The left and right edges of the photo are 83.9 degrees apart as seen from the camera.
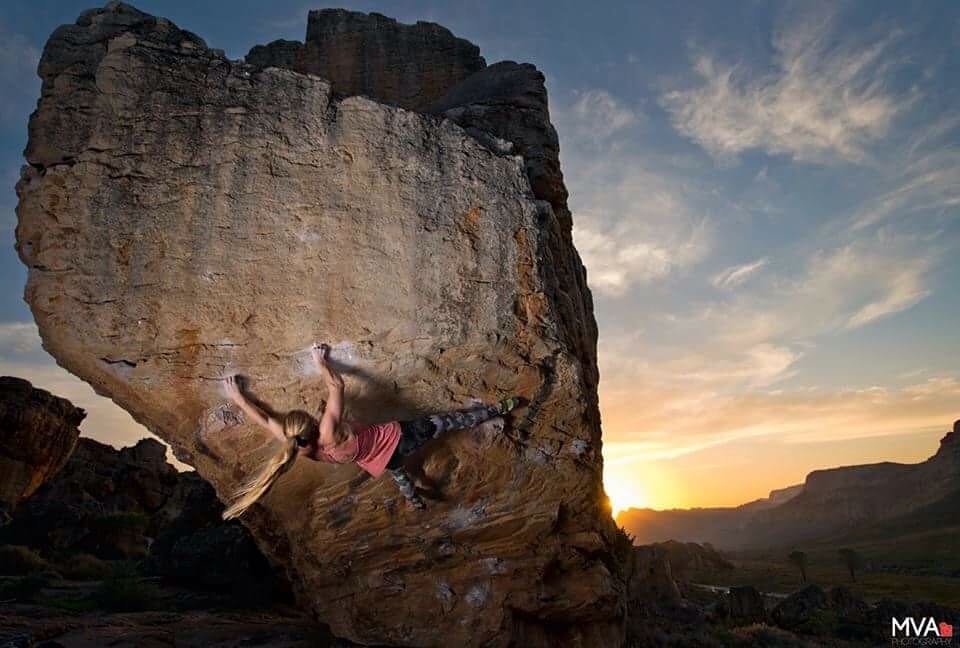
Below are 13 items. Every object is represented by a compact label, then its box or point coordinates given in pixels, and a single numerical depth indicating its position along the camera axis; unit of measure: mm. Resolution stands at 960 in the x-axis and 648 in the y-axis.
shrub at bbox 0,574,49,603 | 8312
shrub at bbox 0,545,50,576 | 12734
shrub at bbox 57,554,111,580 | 13008
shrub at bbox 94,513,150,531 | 18172
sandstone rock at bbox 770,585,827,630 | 16181
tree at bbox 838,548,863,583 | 36344
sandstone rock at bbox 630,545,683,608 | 17922
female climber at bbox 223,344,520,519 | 4070
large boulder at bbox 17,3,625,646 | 4402
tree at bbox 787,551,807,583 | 36338
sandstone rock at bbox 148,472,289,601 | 9719
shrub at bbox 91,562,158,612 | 8172
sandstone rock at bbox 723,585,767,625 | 16516
